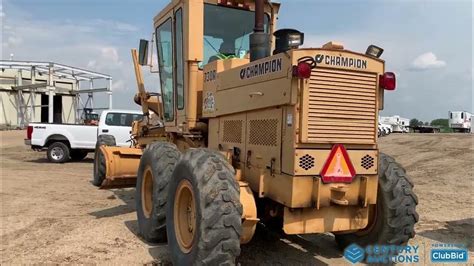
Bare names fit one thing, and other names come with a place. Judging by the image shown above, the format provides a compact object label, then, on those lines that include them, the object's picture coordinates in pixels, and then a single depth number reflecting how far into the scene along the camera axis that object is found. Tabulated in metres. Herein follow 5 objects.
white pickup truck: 16.56
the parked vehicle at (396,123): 52.34
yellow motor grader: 4.18
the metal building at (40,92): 34.06
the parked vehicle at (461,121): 49.31
